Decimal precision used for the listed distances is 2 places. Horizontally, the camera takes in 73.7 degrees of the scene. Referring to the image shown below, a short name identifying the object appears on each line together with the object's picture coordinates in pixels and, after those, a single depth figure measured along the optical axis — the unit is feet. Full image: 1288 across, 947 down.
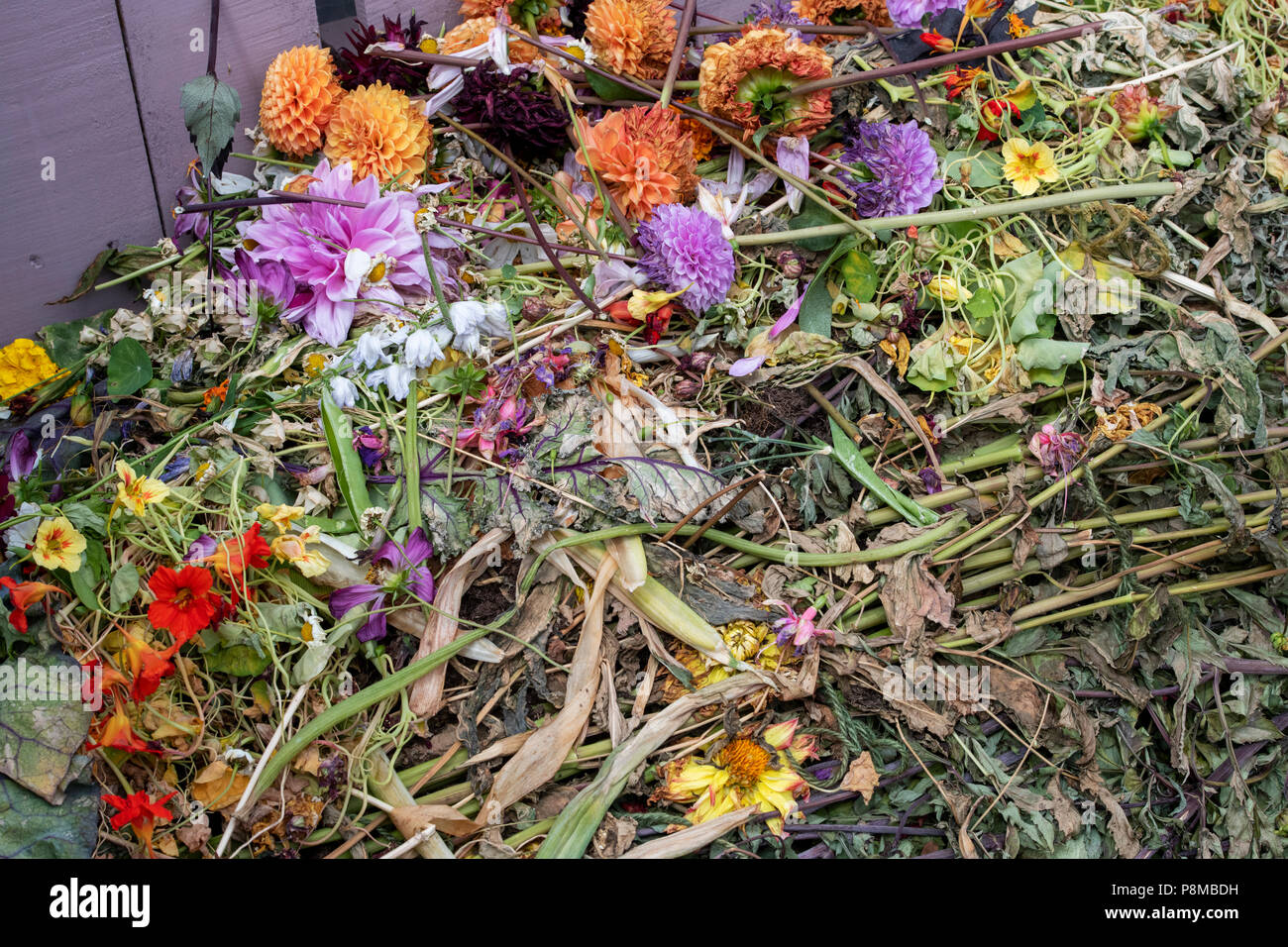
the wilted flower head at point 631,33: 5.05
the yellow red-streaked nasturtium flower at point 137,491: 3.92
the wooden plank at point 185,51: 5.10
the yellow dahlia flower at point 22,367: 4.84
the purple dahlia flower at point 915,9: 5.38
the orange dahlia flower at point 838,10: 5.52
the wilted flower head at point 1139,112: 5.34
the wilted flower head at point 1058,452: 4.63
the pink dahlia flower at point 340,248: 4.73
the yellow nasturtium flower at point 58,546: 3.86
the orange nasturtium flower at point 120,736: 3.74
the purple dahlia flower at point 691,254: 4.61
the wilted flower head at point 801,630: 4.25
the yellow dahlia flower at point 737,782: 4.17
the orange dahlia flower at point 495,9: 5.32
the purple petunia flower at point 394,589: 4.08
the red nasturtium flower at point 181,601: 3.71
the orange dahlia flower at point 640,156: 4.80
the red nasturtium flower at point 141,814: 3.68
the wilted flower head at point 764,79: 4.72
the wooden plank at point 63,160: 4.92
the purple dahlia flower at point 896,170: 4.85
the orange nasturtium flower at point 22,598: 3.80
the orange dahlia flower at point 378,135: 4.96
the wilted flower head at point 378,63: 5.22
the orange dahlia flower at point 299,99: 4.99
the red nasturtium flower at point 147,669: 3.76
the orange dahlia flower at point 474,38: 5.21
